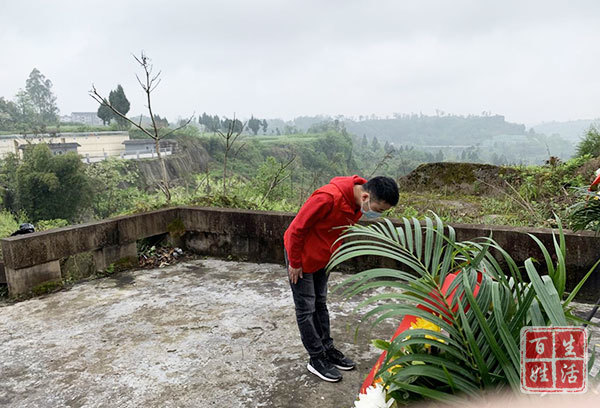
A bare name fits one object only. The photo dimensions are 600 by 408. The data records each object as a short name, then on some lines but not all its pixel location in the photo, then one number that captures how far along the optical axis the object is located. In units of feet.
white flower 3.57
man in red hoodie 8.64
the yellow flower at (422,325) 4.31
